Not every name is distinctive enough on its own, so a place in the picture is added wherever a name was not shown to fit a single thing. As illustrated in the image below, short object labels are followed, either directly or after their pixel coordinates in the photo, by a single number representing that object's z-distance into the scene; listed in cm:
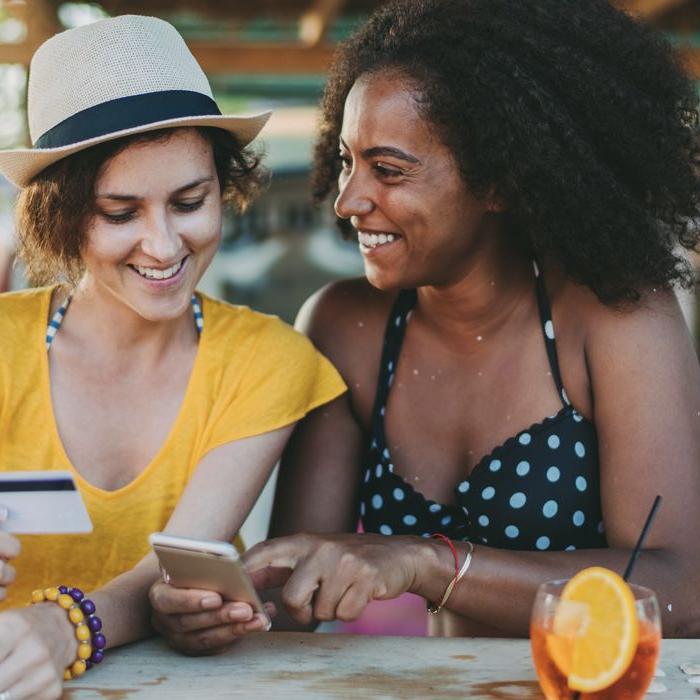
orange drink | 127
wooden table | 152
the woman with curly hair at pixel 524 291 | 208
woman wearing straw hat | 205
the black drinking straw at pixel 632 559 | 133
